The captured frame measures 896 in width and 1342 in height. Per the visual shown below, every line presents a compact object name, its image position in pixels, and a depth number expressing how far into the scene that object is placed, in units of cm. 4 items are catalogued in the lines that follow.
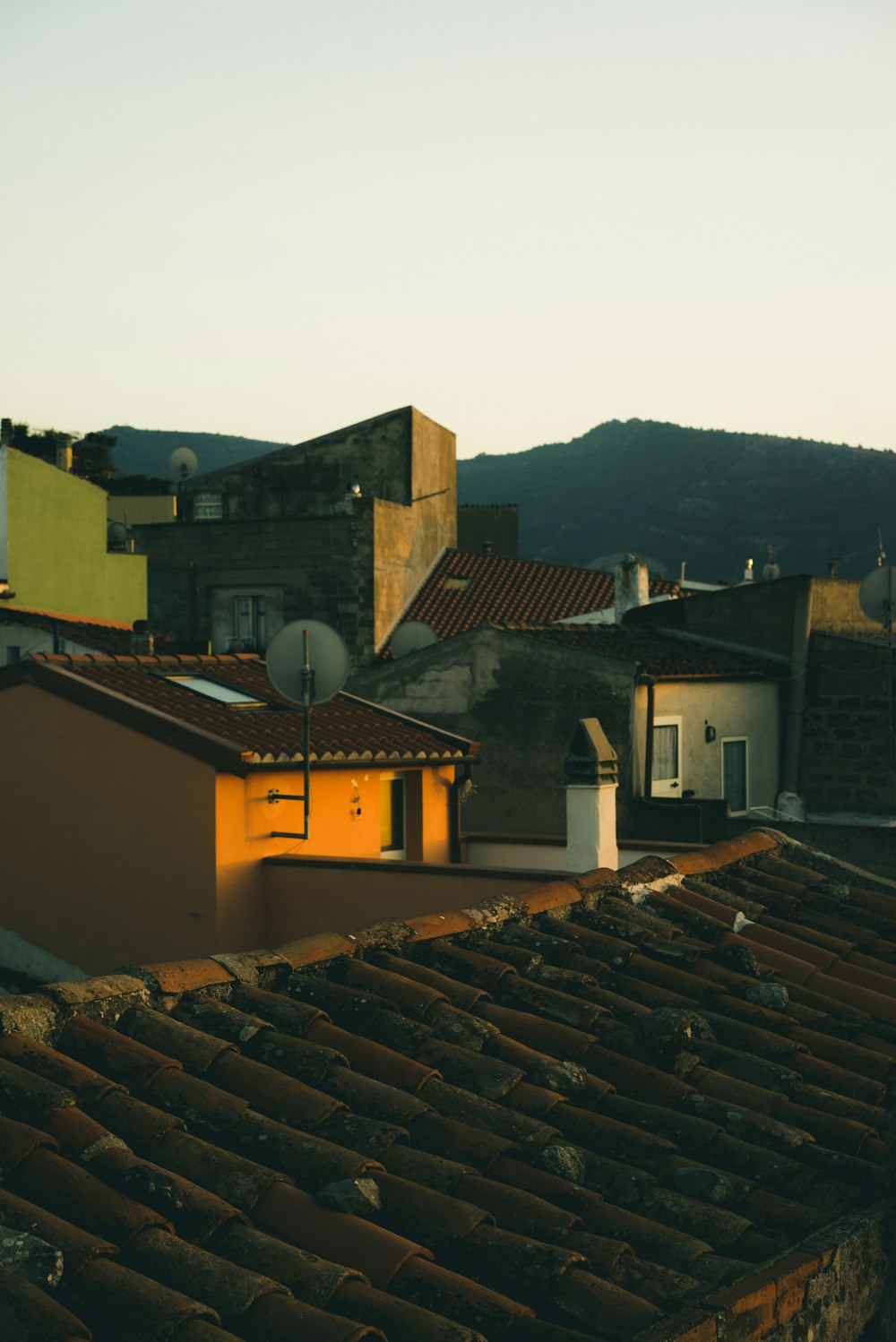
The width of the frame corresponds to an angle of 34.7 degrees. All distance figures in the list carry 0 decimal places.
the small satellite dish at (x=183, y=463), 4438
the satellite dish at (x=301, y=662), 1588
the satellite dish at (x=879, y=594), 2323
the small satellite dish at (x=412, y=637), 2891
